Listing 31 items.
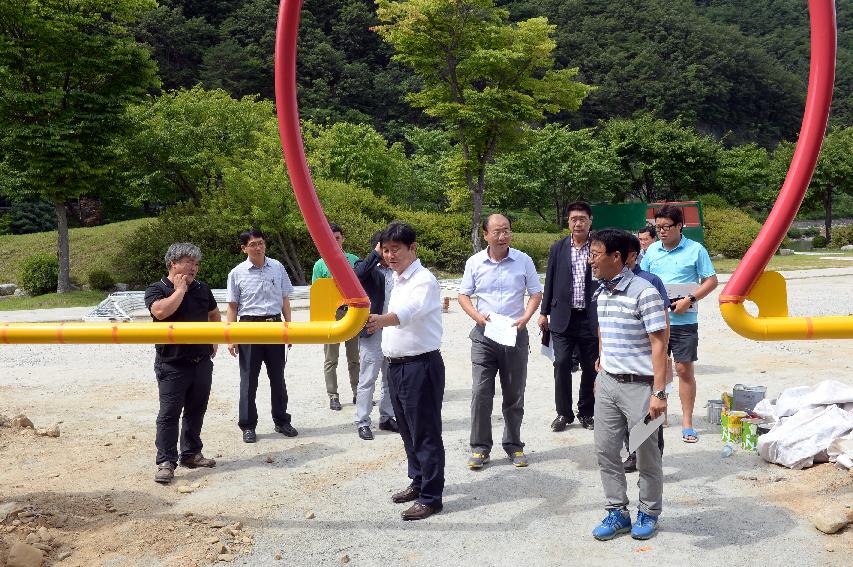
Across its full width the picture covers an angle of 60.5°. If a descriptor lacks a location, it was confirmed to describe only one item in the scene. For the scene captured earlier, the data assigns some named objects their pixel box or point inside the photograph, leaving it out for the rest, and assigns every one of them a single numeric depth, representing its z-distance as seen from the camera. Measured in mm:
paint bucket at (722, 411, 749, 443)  6043
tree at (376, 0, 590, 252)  25047
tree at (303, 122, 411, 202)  33250
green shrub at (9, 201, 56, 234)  36188
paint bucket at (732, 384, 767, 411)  6438
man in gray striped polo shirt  4266
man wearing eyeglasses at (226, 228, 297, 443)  6621
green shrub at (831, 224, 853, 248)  39812
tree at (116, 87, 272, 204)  27578
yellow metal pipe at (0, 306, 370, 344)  4059
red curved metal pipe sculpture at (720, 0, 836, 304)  3457
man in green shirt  7715
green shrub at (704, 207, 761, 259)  32625
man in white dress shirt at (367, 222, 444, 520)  4758
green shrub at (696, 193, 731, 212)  41844
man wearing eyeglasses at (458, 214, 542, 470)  5711
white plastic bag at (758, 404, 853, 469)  5375
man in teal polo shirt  6145
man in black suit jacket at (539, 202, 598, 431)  6406
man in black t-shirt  5461
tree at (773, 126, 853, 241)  43094
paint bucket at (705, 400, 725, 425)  6648
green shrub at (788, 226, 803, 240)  48606
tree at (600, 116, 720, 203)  43750
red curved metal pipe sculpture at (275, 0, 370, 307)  3729
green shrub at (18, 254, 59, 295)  21547
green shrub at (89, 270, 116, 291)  22156
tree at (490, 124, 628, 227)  42344
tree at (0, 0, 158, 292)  19078
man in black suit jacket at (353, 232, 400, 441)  6543
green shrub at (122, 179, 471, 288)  22453
